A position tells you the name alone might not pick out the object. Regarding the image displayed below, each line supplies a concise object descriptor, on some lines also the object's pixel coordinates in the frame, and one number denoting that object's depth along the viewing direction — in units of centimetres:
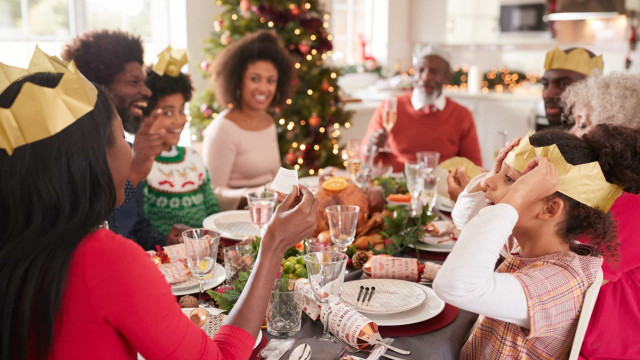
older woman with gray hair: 146
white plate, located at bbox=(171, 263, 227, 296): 146
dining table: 120
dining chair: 122
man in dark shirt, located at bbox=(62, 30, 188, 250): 213
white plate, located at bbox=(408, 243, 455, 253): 184
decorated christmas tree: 425
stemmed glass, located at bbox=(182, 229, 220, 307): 133
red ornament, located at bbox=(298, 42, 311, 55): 437
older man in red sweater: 358
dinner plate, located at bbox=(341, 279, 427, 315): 134
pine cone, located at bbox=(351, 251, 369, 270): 167
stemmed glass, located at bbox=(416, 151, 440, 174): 240
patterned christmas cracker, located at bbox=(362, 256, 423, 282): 157
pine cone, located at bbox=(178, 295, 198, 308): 138
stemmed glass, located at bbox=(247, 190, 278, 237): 171
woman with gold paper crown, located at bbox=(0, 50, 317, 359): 83
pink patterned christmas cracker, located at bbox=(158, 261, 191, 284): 151
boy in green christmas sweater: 238
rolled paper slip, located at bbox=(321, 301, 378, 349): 119
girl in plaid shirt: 118
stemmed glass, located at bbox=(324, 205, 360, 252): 154
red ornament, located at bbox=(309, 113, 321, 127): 443
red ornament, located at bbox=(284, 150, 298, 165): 430
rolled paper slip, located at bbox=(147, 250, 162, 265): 158
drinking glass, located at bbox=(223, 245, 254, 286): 142
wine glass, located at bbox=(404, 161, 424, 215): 207
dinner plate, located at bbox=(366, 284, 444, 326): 129
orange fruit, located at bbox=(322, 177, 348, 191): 195
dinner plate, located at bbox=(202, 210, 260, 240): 197
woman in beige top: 303
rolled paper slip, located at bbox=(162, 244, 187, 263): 164
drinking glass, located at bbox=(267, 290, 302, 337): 124
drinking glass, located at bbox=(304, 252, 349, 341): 118
